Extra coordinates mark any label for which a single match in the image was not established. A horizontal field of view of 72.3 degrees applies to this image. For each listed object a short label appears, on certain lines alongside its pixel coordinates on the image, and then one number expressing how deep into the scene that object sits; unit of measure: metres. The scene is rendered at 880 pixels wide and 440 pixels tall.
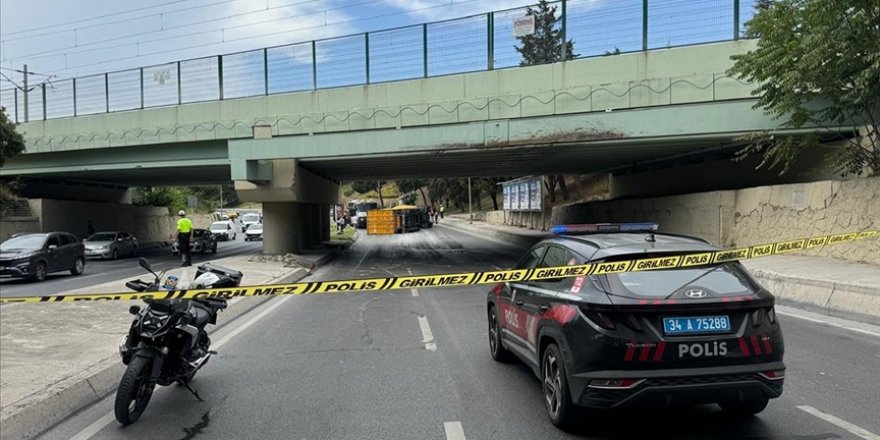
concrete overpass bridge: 18.64
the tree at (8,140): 25.59
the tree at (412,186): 100.91
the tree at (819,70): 13.35
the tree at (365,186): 125.38
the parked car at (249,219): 63.10
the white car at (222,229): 43.65
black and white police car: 4.25
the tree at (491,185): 70.50
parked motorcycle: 5.07
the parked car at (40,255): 17.27
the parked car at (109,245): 27.31
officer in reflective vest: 20.81
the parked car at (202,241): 30.64
